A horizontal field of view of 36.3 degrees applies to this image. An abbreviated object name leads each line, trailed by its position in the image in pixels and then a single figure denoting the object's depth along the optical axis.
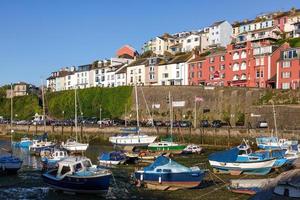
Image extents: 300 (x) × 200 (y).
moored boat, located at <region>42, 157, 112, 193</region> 23.20
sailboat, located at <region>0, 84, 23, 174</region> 30.31
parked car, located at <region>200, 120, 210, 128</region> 55.45
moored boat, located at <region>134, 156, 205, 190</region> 24.17
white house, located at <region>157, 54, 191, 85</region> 82.19
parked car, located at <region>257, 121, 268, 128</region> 51.78
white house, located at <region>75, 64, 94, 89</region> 105.12
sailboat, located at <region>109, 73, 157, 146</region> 46.78
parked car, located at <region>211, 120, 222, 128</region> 54.34
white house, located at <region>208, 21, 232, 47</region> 98.31
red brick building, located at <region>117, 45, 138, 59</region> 117.80
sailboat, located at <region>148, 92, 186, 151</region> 41.29
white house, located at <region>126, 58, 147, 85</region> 88.94
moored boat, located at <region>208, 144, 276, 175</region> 28.34
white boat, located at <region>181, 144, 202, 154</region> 42.19
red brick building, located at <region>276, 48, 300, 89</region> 63.66
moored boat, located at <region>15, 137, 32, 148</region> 50.89
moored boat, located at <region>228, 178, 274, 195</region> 22.17
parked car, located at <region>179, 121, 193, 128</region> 57.99
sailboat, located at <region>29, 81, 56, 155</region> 45.28
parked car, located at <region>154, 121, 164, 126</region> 61.16
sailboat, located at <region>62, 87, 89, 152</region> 42.78
